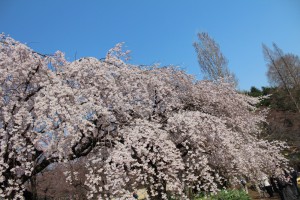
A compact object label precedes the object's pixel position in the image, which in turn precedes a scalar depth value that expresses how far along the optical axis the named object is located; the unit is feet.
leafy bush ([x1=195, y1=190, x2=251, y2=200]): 38.52
